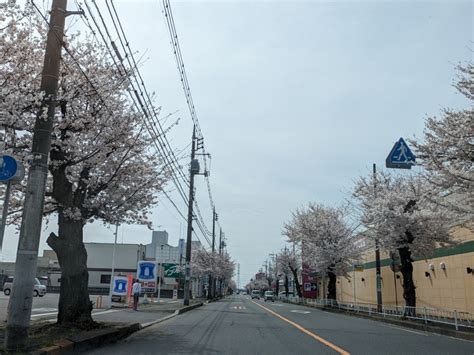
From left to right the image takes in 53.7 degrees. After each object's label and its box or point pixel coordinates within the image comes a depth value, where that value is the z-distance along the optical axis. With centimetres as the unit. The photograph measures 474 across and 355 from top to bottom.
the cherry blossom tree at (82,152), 1208
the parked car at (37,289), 3991
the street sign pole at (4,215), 747
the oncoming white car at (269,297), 7988
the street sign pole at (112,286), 2810
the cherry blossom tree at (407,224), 2286
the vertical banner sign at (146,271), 3020
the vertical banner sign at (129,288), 3150
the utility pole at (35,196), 822
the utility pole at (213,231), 6663
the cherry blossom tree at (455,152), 1351
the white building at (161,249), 8794
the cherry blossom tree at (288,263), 6579
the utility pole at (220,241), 8606
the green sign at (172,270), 5659
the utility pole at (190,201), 3517
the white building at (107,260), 7250
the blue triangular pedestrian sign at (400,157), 1762
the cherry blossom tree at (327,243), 3853
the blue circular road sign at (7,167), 788
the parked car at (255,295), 9870
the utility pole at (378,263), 2604
